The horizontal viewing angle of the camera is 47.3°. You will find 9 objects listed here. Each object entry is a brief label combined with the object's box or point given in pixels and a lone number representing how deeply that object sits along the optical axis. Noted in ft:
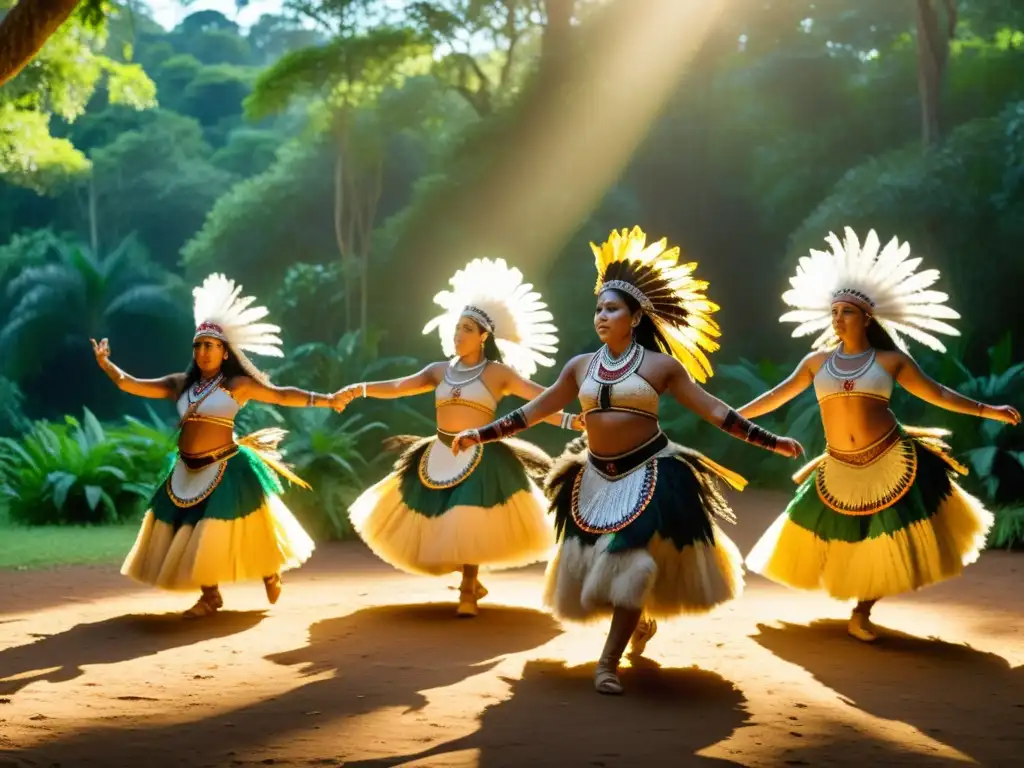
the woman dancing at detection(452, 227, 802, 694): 16.03
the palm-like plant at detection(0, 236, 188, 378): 78.74
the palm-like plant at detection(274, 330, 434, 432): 42.73
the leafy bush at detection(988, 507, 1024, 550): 31.24
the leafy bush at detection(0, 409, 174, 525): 36.88
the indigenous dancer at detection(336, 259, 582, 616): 20.81
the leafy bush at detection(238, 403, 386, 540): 33.94
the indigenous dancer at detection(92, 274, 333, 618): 20.68
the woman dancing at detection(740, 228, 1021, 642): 19.20
